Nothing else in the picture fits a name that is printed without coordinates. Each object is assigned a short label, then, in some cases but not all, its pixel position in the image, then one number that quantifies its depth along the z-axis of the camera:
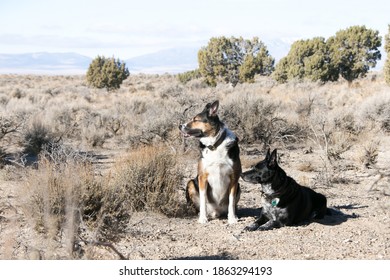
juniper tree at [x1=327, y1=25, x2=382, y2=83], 52.75
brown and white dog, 8.29
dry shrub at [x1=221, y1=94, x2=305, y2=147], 17.41
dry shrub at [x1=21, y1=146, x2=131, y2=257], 6.86
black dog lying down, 7.91
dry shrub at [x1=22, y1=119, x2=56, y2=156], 16.24
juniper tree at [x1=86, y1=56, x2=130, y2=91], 48.12
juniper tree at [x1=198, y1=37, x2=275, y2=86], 51.19
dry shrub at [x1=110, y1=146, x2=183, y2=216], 8.98
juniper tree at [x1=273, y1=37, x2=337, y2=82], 49.91
